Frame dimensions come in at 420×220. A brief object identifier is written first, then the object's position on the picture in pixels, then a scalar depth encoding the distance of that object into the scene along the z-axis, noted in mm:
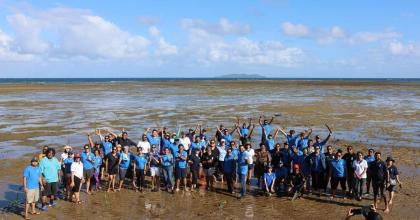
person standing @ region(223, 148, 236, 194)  13812
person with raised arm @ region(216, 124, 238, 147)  16172
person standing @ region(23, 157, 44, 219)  11492
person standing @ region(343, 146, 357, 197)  13359
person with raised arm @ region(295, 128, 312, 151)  14969
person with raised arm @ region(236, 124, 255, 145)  17398
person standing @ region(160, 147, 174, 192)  13977
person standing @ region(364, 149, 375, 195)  12747
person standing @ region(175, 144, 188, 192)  13960
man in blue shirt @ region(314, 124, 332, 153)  14098
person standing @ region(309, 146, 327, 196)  13391
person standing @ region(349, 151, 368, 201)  12781
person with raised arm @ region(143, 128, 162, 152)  15486
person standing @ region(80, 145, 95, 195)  13453
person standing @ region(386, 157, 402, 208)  12188
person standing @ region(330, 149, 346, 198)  13227
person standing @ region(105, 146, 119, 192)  13891
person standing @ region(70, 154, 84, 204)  12781
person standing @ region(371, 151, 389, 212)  12172
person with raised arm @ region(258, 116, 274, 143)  17156
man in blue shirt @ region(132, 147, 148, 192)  14032
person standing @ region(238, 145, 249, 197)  13573
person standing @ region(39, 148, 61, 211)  12141
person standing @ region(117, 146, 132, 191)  13992
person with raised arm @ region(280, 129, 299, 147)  15355
